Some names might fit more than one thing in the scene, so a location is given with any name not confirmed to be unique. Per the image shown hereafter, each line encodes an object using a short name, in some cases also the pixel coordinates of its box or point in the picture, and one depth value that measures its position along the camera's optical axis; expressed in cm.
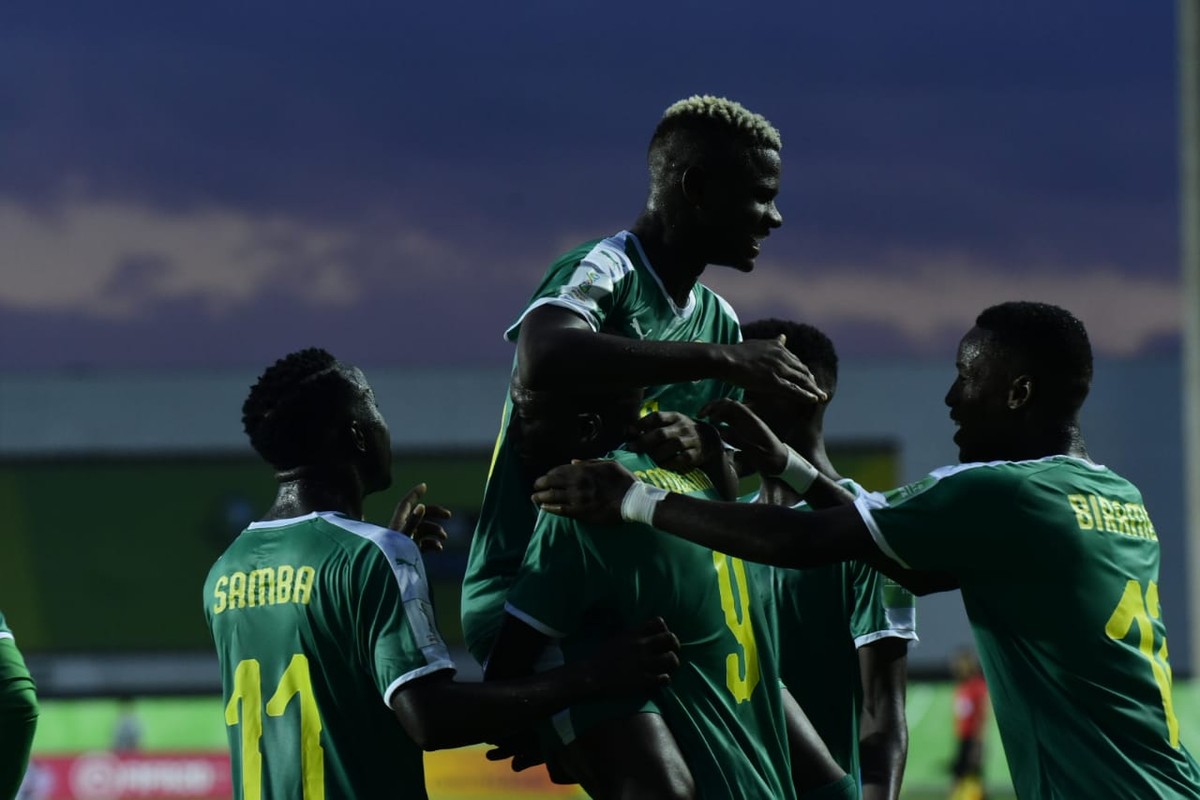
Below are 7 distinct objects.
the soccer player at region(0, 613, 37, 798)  1087
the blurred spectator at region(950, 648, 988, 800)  3456
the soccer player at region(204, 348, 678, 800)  909
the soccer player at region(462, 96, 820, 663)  953
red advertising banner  3547
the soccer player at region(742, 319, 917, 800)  1199
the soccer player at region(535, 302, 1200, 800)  937
